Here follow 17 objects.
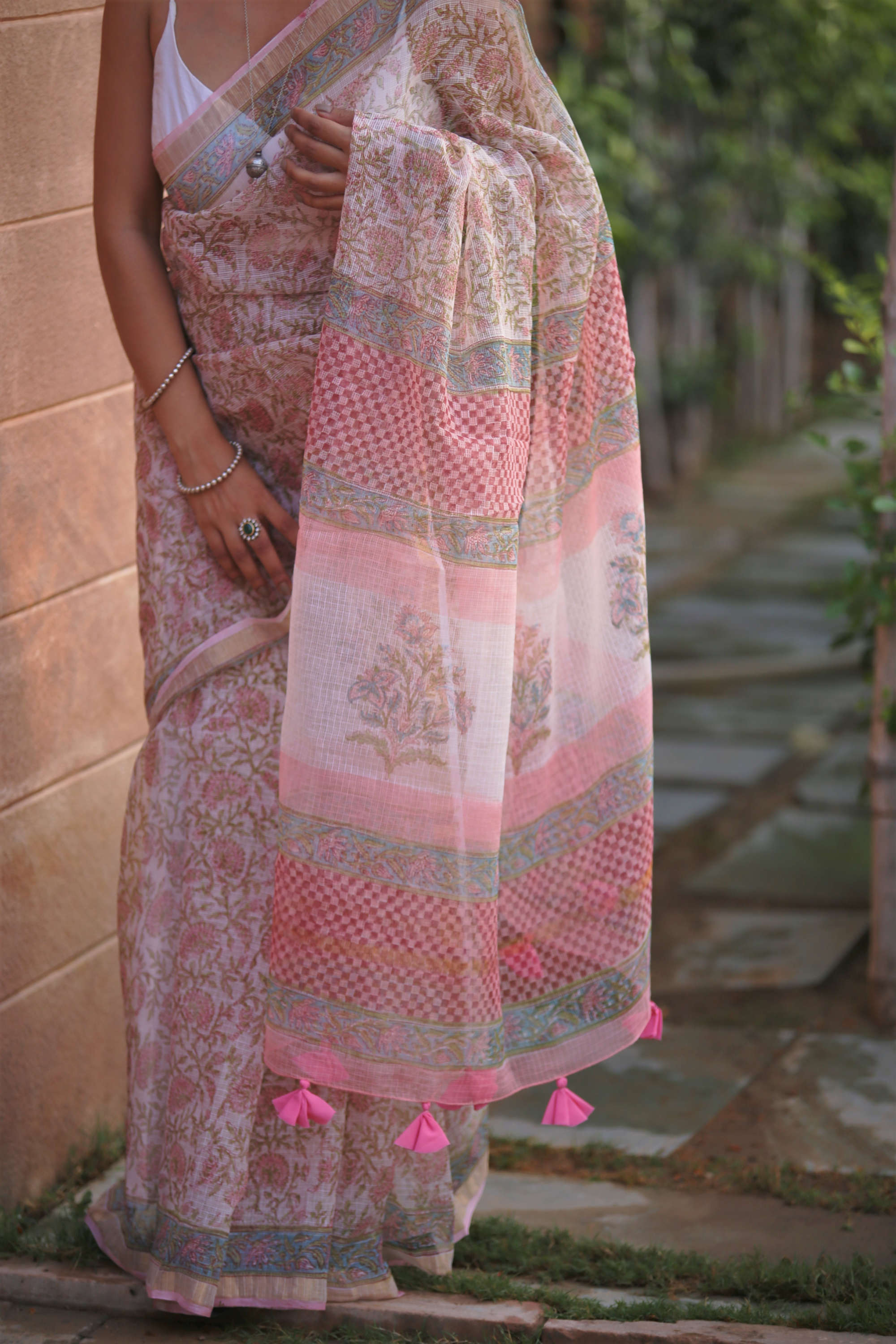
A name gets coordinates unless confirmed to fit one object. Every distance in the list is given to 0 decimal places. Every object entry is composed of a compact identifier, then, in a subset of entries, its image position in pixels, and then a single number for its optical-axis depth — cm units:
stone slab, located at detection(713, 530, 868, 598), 1304
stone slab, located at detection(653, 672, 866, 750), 971
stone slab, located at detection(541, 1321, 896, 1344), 367
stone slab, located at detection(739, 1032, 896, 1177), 484
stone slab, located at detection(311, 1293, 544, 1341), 379
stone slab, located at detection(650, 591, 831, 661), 1125
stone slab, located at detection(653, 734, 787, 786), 879
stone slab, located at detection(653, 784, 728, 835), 813
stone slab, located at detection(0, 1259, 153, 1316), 394
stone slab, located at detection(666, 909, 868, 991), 629
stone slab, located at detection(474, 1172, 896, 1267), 428
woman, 349
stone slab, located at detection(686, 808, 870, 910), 714
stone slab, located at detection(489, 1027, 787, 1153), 512
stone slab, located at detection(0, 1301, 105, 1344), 385
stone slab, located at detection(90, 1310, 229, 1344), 381
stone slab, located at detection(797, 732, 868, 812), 822
